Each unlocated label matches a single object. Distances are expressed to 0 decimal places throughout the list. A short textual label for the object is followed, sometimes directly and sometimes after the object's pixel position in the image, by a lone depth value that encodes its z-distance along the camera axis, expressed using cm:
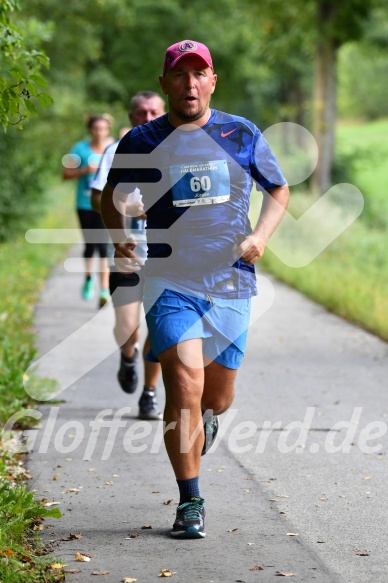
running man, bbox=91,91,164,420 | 1525
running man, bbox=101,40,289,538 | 1025
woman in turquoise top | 2505
